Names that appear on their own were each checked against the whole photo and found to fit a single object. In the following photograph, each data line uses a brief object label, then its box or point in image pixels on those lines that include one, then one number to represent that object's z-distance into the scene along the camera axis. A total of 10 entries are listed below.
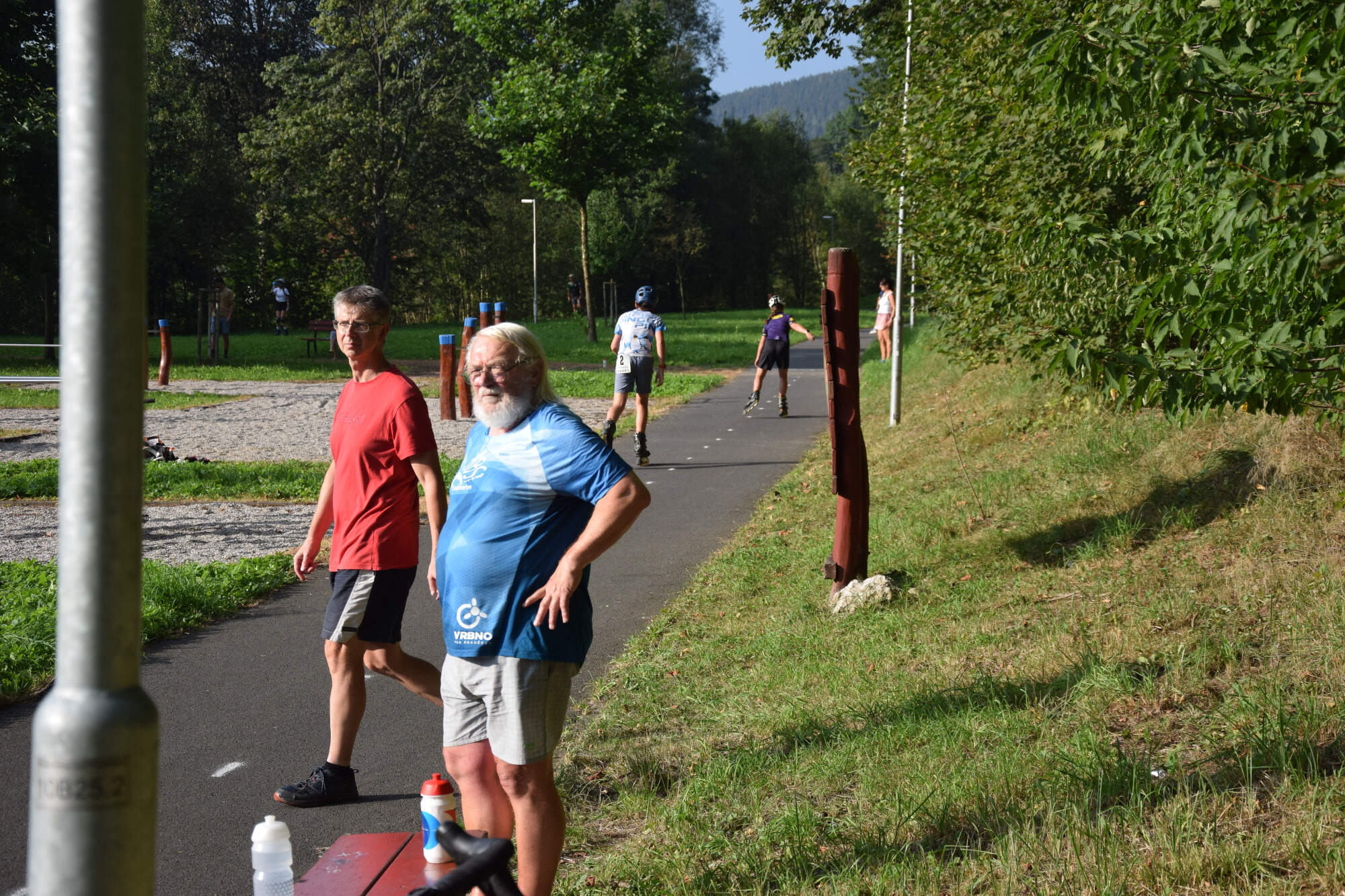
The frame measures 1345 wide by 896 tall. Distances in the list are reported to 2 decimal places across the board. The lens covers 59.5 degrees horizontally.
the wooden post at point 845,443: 7.18
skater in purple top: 19.08
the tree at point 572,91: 33.72
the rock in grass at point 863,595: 6.91
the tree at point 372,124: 43.56
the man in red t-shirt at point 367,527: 4.58
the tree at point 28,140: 26.47
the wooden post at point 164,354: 22.56
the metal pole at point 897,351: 13.64
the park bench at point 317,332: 31.25
